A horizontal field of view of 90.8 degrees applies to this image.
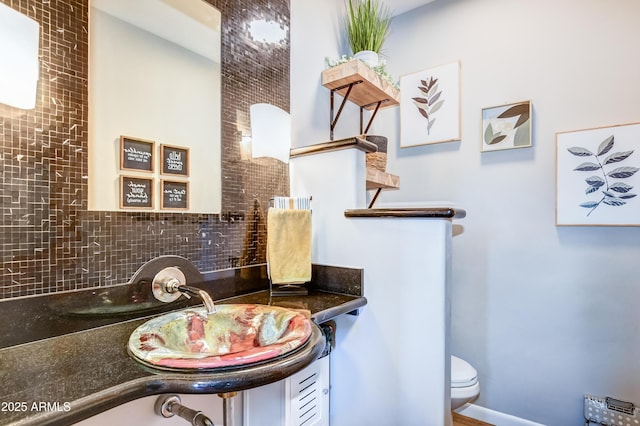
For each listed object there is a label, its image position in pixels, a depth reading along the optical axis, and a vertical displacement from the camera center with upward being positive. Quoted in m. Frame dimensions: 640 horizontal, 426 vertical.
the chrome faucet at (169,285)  1.07 -0.25
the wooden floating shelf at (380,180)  1.68 +0.19
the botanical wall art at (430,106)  2.12 +0.75
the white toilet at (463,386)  1.56 -0.87
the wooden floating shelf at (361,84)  1.67 +0.73
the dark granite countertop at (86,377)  0.54 -0.33
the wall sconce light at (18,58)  0.78 +0.39
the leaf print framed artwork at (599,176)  1.63 +0.20
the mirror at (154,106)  0.97 +0.37
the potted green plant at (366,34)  1.85 +1.08
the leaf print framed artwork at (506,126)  1.89 +0.53
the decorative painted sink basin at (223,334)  0.70 -0.33
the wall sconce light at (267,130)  1.39 +0.37
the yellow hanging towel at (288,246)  1.33 -0.14
